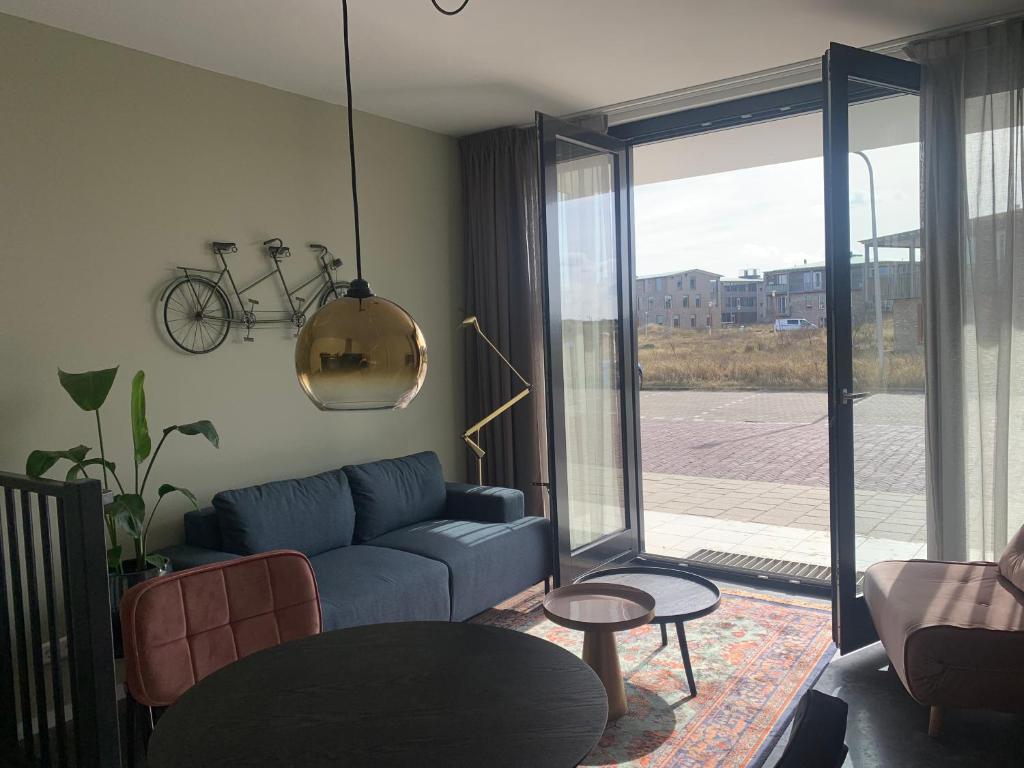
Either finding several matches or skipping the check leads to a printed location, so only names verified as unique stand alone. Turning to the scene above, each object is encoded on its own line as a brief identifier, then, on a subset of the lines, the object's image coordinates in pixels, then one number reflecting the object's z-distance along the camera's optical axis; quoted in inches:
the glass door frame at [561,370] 153.6
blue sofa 123.0
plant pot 106.2
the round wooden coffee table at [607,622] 108.0
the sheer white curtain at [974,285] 125.5
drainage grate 166.1
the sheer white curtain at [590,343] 161.3
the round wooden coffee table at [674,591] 112.2
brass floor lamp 169.8
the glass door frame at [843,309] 122.3
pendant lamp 51.3
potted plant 104.2
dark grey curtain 181.3
